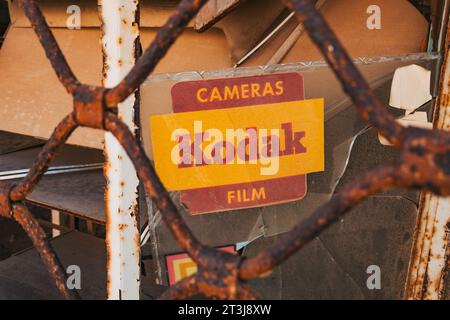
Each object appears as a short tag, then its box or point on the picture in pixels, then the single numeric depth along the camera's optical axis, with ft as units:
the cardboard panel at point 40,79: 5.28
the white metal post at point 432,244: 4.39
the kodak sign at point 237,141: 4.30
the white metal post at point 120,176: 4.14
